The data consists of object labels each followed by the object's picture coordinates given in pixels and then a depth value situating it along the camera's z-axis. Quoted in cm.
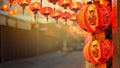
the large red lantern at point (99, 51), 484
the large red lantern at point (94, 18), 484
